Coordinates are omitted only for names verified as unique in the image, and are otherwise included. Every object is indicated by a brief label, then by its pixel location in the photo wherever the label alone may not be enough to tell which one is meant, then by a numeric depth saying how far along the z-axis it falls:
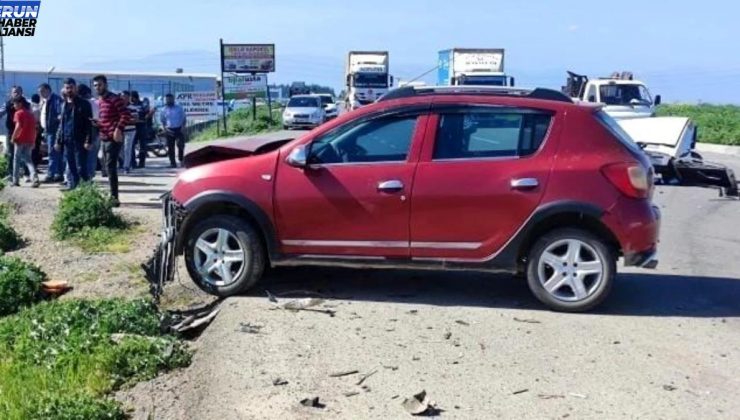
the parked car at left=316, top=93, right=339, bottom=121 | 49.92
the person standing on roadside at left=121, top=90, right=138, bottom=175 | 19.17
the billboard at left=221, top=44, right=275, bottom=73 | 47.31
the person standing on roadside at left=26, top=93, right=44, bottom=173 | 16.88
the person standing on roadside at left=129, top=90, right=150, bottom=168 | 20.30
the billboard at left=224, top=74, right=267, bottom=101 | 45.22
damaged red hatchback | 7.60
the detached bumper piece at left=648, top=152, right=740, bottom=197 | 16.70
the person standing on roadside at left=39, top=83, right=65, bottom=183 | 16.09
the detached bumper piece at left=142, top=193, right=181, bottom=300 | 8.33
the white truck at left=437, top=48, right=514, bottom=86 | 42.31
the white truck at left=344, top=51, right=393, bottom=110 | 46.94
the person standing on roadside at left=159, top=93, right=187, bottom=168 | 21.33
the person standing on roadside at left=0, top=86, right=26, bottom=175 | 16.25
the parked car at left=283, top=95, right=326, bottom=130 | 45.81
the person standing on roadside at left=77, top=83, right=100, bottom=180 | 14.66
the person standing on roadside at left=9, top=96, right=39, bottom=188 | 15.92
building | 46.22
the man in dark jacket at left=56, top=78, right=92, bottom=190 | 14.12
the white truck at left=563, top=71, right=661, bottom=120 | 27.98
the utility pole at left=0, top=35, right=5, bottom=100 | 40.75
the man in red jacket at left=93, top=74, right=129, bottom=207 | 13.06
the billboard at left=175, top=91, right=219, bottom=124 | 36.88
